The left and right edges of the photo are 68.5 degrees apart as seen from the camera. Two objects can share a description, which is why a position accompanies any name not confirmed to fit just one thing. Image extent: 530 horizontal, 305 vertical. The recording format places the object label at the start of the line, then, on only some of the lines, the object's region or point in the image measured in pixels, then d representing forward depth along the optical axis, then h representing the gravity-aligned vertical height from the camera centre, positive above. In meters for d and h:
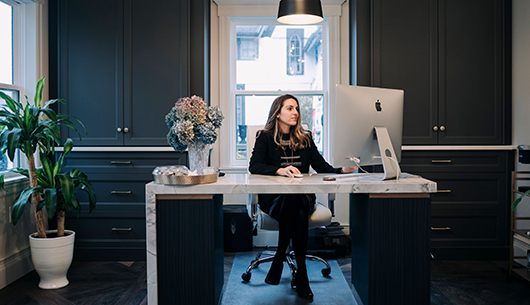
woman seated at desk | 2.48 -0.16
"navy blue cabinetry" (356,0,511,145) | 3.20 +0.65
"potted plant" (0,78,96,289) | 2.56 -0.31
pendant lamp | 2.45 +0.85
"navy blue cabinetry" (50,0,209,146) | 3.19 +0.64
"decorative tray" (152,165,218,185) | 1.96 -0.17
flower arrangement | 1.91 +0.09
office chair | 2.53 -0.51
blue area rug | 2.44 -0.98
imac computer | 2.03 +0.09
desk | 1.98 -0.51
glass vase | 2.00 -0.07
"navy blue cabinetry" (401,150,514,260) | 3.20 -0.47
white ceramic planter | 2.62 -0.79
